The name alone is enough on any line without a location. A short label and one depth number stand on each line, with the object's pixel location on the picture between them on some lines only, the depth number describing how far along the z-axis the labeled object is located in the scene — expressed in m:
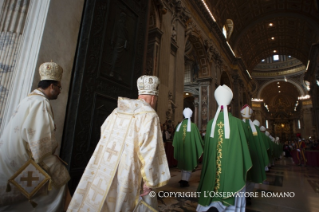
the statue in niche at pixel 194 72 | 16.27
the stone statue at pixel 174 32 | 8.29
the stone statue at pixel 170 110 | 7.08
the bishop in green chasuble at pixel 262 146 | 3.47
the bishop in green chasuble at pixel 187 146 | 4.04
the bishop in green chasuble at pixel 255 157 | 3.05
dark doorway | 2.58
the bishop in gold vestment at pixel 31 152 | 1.52
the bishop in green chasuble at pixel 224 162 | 2.17
